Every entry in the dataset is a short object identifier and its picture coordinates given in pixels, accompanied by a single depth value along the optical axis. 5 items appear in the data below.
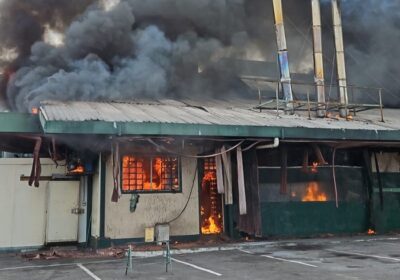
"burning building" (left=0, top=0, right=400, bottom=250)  10.58
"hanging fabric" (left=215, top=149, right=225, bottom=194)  11.11
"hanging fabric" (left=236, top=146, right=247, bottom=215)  10.87
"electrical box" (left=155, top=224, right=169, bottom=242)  11.31
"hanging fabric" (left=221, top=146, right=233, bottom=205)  11.18
